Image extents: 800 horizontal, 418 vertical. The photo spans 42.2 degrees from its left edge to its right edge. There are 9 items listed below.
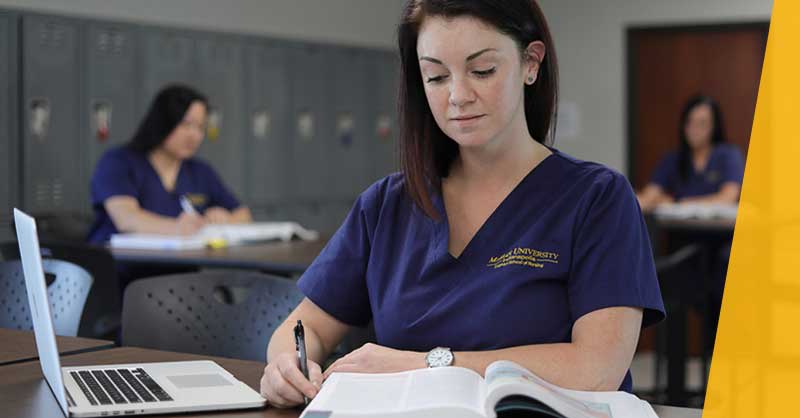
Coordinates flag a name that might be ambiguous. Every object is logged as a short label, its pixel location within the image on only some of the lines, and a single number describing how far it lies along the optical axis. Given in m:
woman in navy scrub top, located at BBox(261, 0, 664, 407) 1.64
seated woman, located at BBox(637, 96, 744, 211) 5.64
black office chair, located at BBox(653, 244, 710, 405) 4.51
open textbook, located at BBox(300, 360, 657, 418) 1.27
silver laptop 1.45
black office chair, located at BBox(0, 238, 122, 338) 3.07
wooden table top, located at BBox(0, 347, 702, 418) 1.50
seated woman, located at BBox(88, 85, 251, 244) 4.18
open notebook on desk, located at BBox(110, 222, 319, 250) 3.85
